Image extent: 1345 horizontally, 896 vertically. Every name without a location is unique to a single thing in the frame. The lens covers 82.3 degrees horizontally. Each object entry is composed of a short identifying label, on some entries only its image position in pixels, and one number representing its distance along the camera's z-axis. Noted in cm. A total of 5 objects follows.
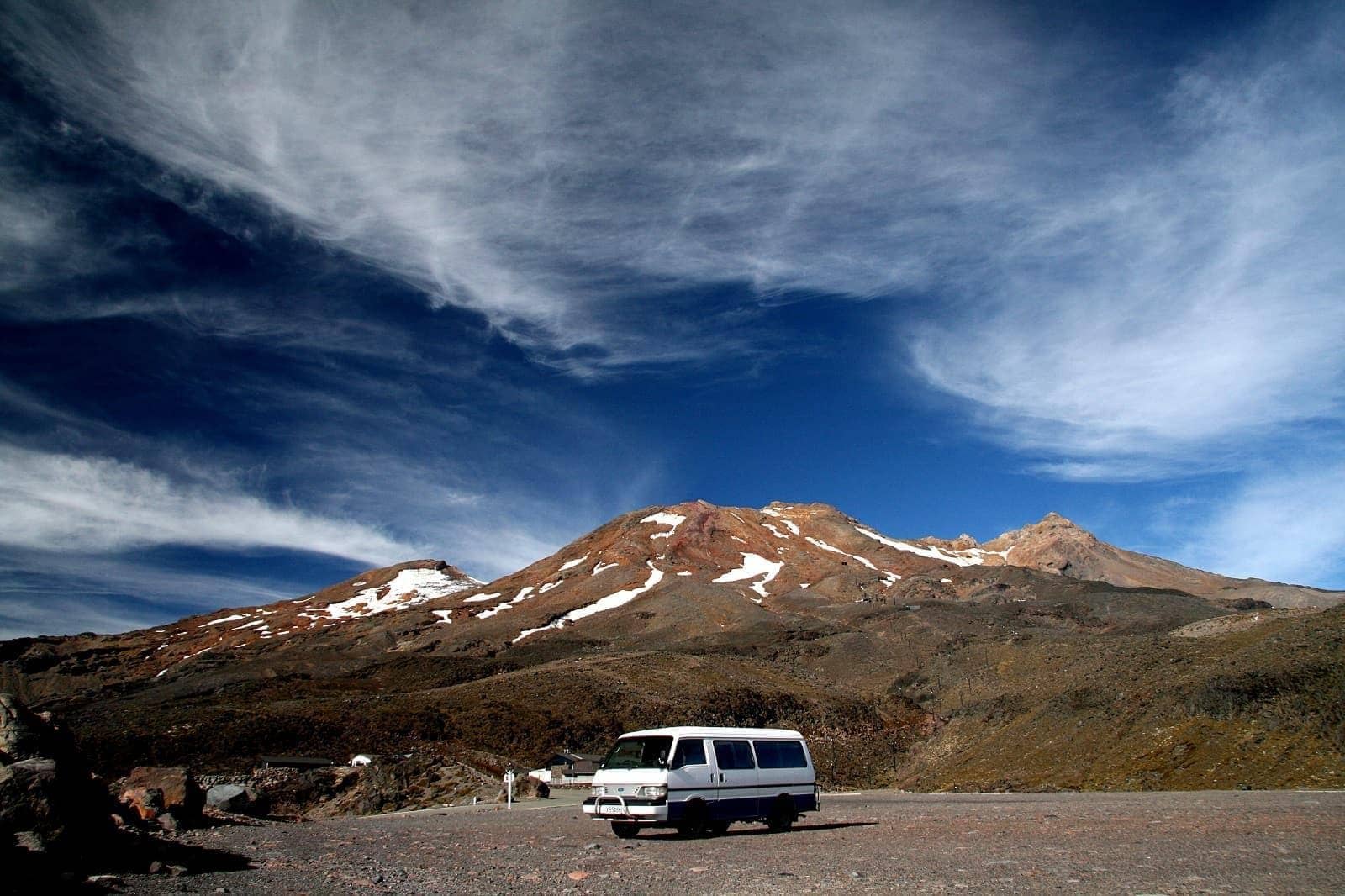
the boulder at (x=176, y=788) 1950
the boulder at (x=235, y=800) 2445
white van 1602
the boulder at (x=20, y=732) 1126
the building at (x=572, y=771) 3947
